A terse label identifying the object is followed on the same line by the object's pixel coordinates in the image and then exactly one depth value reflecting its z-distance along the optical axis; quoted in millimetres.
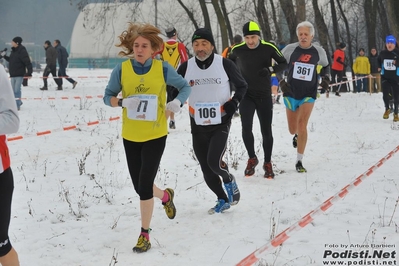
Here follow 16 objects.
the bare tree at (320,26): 21266
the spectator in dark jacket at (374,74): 22672
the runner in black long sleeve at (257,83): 6984
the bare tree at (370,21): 24234
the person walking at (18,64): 14633
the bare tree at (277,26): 25156
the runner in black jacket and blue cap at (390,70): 12156
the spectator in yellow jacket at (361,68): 23234
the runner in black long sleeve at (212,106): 5461
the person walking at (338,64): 21025
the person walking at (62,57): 20547
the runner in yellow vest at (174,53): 10305
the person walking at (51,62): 20000
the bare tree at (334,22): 26719
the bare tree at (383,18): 26541
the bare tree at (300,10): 16344
